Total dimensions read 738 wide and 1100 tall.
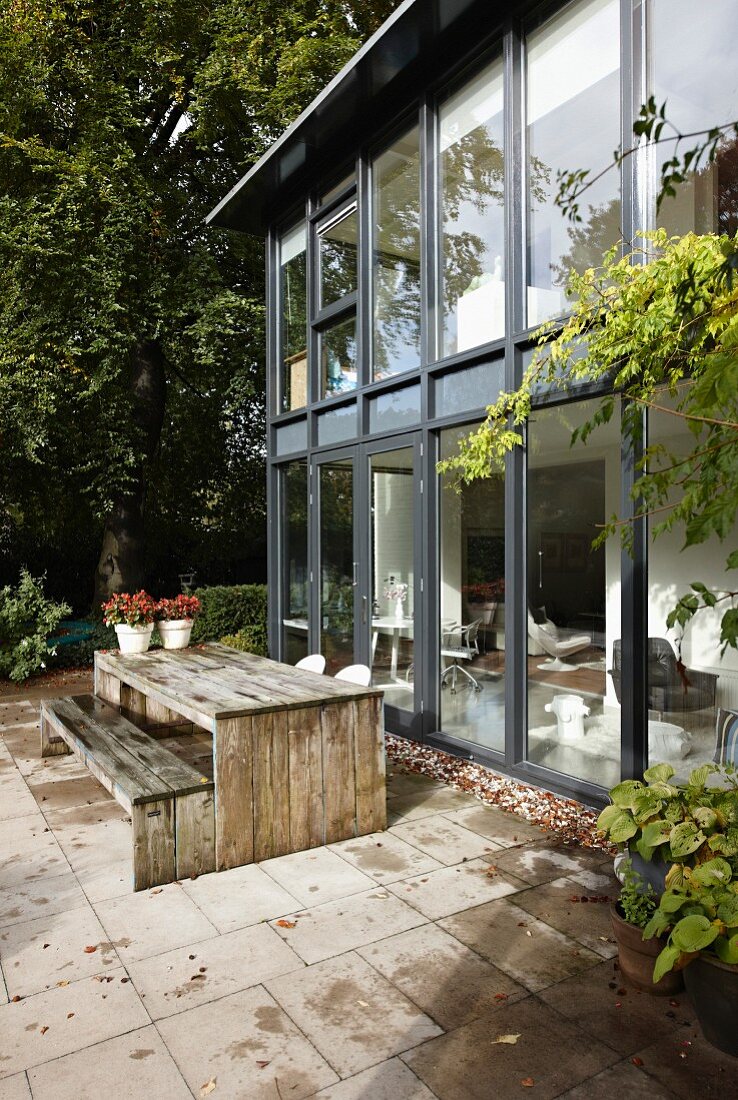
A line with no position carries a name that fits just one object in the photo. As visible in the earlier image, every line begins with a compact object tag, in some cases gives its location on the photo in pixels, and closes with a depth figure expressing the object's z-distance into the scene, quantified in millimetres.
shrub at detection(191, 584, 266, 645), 9453
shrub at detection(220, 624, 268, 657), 8898
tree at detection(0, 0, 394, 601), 8438
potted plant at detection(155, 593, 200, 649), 5156
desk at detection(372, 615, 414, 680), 5522
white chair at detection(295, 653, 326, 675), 4909
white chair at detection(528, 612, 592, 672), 4166
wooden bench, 3113
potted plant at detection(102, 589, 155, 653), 4922
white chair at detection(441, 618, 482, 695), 4867
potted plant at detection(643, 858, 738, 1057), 2004
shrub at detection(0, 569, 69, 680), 8039
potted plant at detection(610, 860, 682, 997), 2318
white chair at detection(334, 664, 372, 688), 4248
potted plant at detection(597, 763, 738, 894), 2236
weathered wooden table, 3293
